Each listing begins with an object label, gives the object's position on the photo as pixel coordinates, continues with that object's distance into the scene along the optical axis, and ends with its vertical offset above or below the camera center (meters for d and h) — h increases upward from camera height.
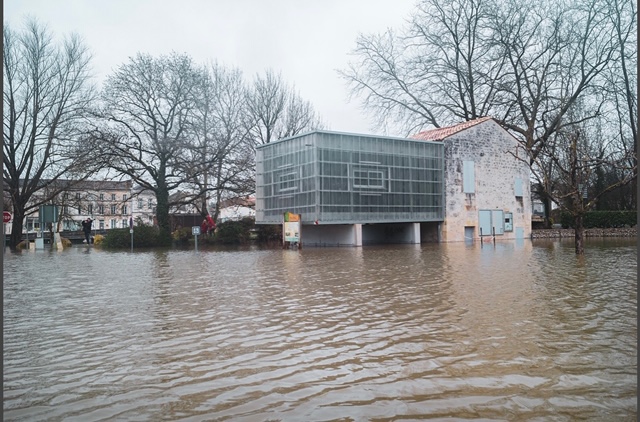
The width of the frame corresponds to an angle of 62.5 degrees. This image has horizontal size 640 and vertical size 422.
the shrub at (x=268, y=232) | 36.25 +0.15
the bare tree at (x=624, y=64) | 27.67 +9.60
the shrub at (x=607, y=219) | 41.56 +0.44
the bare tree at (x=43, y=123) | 28.95 +6.69
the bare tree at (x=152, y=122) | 31.41 +7.13
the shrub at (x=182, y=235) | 34.97 +0.11
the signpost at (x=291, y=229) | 27.09 +0.25
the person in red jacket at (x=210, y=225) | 34.56 +0.72
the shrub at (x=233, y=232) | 34.28 +0.22
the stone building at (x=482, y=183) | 33.31 +2.98
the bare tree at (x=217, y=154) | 33.44 +5.28
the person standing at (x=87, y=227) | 35.97 +0.84
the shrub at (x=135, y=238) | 30.66 +0.01
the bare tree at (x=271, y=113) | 42.03 +9.77
